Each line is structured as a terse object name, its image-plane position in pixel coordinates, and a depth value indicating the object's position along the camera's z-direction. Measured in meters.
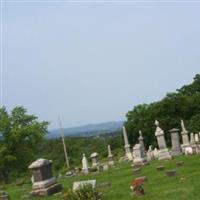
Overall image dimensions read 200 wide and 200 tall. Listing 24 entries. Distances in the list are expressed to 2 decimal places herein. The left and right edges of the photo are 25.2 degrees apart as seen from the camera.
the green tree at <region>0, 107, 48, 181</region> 43.88
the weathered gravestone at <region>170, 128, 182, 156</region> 30.83
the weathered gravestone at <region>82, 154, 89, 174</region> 32.92
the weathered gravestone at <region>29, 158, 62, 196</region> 20.56
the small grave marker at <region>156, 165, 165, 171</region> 22.19
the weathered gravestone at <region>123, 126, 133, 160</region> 37.58
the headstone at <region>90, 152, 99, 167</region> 36.68
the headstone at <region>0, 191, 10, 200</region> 20.83
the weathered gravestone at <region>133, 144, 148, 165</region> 28.00
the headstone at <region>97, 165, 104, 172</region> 31.61
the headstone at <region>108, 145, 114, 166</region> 36.45
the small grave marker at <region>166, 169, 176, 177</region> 18.89
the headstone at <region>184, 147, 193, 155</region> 29.46
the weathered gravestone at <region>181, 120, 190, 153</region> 32.53
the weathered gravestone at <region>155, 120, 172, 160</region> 28.97
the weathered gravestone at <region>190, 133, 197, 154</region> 30.02
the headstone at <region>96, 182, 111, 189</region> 19.27
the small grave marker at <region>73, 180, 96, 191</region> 15.96
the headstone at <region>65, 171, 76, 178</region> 34.29
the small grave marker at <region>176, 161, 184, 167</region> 22.34
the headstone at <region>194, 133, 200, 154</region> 29.86
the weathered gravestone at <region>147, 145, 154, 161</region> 34.24
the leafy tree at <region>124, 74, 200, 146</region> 58.84
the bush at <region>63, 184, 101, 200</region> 14.76
